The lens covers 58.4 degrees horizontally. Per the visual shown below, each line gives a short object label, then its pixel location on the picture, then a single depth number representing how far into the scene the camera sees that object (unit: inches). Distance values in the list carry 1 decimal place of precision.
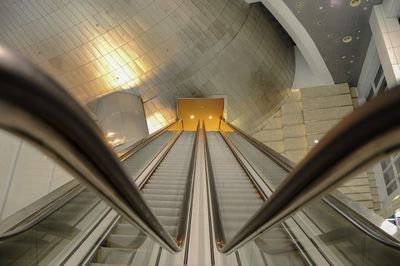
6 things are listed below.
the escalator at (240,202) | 111.2
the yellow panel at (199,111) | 580.4
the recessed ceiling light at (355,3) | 398.6
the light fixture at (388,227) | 86.7
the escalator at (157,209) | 115.6
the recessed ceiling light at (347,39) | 459.5
